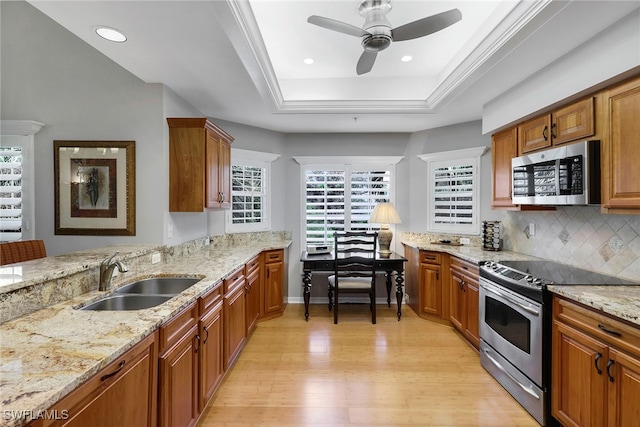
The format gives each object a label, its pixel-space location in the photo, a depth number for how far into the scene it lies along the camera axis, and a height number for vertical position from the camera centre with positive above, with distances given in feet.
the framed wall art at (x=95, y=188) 8.87 +0.70
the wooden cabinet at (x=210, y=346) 6.40 -3.11
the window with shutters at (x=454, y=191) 13.07 +0.94
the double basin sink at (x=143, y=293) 6.03 -1.81
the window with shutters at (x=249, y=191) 13.69 +0.97
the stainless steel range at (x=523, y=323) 6.63 -2.79
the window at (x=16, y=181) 9.04 +0.95
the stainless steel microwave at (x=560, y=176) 6.69 +0.88
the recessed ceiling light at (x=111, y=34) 6.35 +3.85
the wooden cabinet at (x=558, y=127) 6.97 +2.19
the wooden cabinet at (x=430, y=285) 12.00 -3.05
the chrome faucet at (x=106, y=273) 6.13 -1.25
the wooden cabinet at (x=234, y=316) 8.01 -3.02
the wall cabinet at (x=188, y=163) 9.27 +1.50
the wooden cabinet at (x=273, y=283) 12.41 -3.03
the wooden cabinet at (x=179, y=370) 4.84 -2.81
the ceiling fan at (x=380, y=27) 6.59 +4.17
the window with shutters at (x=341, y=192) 15.15 +0.98
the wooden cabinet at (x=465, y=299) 9.94 -3.07
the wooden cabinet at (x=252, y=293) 10.25 -2.96
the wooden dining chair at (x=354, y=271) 12.22 -2.45
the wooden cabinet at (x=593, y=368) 4.87 -2.84
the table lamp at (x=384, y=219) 13.87 -0.35
